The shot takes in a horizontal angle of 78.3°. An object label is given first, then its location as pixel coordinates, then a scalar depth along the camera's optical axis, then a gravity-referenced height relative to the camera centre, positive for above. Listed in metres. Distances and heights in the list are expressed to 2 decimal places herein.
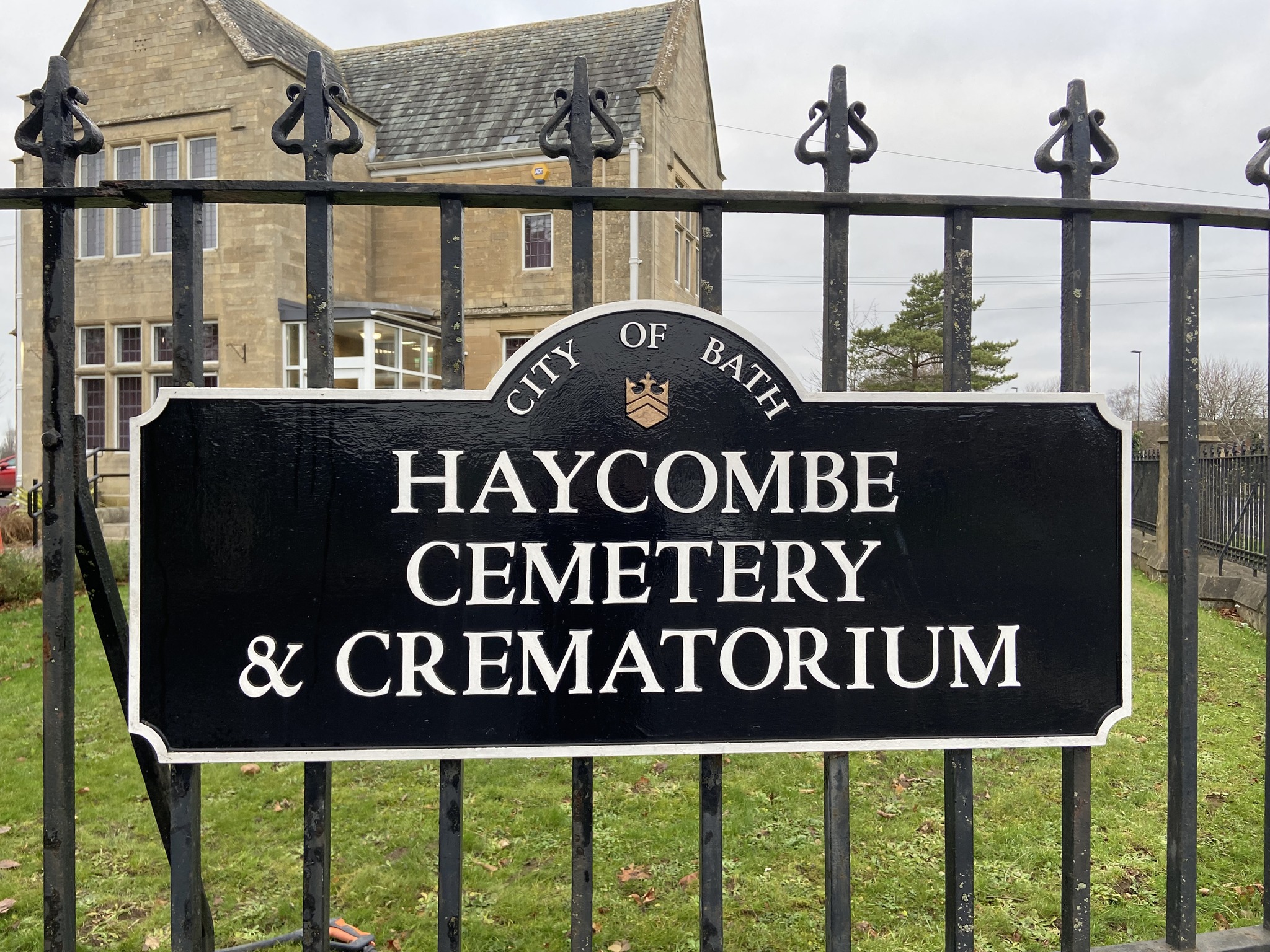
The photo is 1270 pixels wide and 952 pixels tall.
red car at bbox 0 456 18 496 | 23.97 -0.55
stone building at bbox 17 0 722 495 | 15.98 +5.29
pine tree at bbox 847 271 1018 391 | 30.89 +4.65
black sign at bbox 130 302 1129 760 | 1.67 -0.23
